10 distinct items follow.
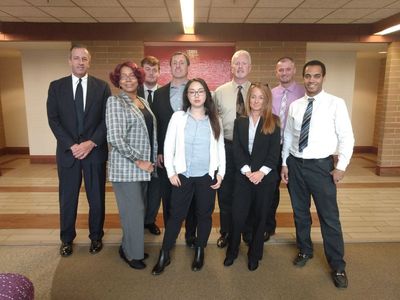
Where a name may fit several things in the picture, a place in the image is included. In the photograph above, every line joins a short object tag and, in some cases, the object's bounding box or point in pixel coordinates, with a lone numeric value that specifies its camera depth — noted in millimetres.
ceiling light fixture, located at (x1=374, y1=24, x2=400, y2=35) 5068
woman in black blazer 2561
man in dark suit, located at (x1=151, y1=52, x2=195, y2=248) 2855
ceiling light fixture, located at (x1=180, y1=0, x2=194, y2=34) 3990
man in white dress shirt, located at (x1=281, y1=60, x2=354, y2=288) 2479
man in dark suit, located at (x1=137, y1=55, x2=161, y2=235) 3209
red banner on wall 5918
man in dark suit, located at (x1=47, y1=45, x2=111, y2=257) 2789
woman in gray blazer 2482
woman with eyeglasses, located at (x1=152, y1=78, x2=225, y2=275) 2541
